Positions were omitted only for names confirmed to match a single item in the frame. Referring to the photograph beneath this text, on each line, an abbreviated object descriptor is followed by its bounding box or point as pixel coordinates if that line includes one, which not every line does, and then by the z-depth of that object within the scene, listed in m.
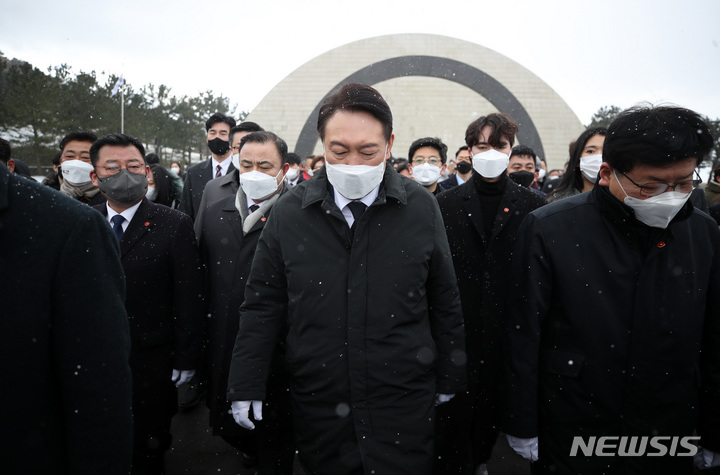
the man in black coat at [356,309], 1.98
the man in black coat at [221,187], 3.90
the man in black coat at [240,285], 2.80
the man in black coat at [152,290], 2.70
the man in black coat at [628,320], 1.90
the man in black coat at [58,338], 1.14
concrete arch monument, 19.25
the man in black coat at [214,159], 5.25
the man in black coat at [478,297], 2.93
